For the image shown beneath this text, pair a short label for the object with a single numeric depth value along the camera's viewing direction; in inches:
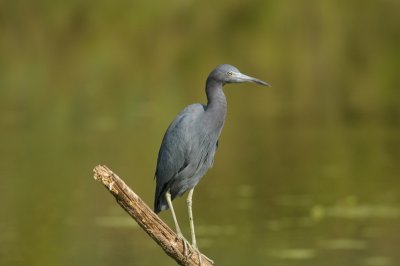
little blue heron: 573.0
